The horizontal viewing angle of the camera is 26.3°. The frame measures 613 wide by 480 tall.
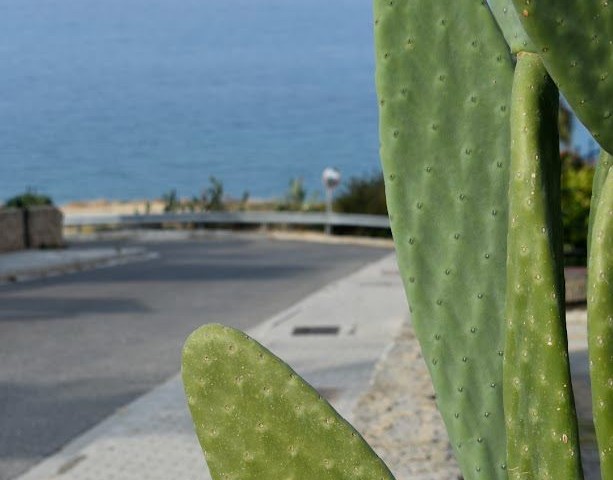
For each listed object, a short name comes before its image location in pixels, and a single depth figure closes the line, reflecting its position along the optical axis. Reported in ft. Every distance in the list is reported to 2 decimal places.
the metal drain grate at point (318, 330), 49.47
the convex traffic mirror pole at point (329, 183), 128.47
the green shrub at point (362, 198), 133.69
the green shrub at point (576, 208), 55.21
